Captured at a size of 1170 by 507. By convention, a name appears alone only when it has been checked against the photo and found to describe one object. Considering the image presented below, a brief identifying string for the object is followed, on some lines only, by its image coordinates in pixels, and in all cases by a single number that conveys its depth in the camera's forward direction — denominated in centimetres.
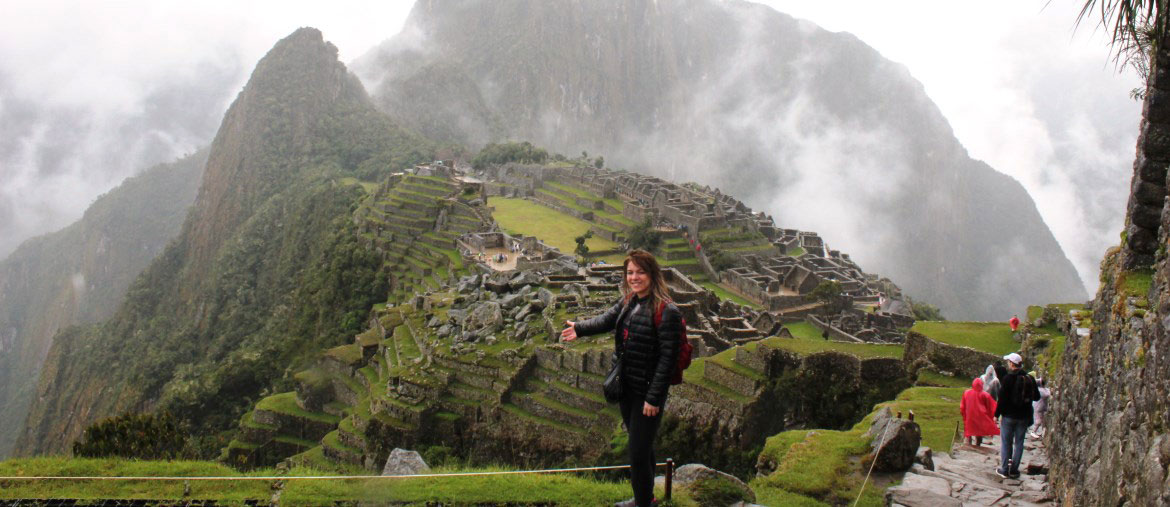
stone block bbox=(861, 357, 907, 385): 1492
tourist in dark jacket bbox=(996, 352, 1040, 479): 732
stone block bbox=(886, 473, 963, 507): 640
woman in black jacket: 504
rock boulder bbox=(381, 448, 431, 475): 711
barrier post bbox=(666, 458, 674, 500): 577
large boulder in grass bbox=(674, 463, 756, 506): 599
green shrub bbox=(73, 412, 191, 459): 853
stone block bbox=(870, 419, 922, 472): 755
